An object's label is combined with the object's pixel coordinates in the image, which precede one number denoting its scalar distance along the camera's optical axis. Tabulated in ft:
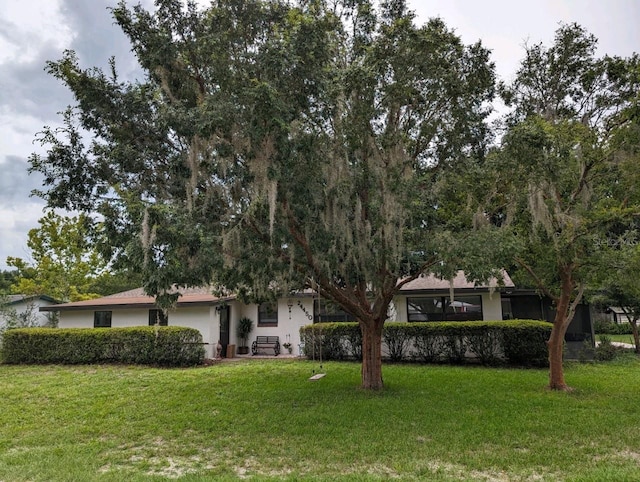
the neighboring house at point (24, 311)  53.16
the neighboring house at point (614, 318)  75.07
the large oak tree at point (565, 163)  19.90
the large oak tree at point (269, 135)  17.88
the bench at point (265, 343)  49.24
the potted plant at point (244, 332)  50.70
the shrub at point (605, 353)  41.91
